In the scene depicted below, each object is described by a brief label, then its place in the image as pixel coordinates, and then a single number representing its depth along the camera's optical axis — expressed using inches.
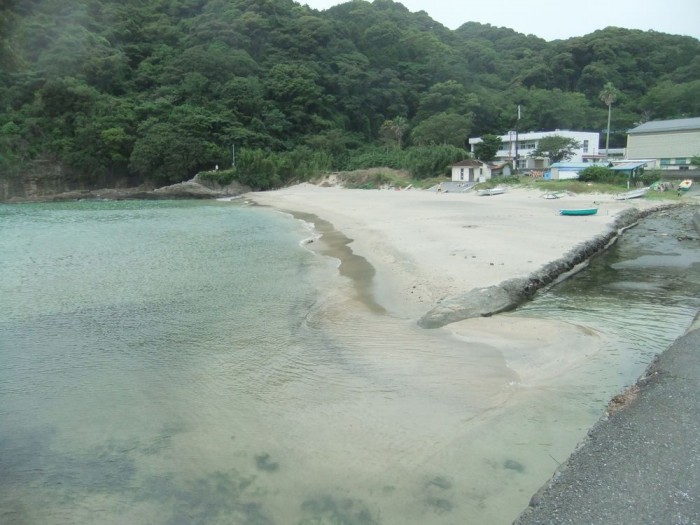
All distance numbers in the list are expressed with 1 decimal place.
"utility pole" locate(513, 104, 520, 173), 2532.0
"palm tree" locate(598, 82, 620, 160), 2893.7
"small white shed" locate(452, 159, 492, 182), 2183.8
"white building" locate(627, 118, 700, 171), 2288.4
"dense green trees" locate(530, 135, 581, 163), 2399.1
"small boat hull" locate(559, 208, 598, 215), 1087.6
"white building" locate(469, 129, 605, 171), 2581.2
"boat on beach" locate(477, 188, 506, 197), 1745.8
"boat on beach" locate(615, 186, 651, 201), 1459.2
